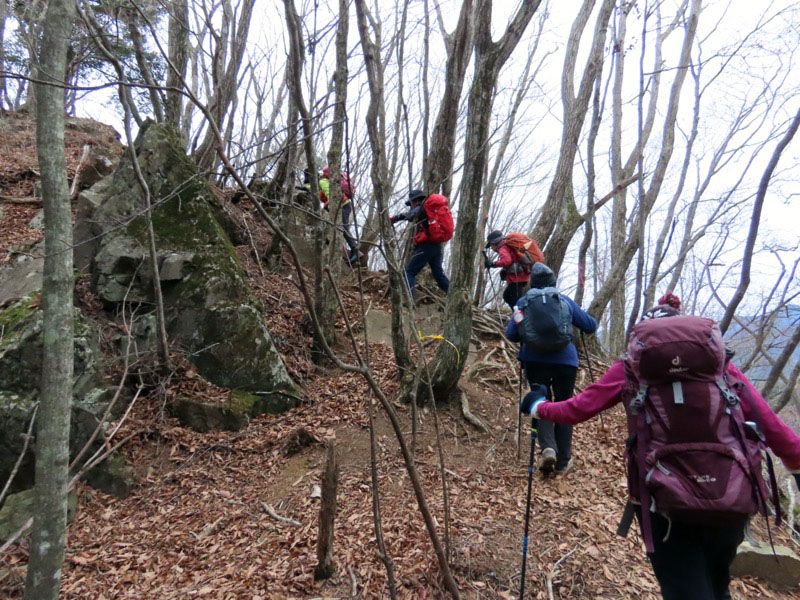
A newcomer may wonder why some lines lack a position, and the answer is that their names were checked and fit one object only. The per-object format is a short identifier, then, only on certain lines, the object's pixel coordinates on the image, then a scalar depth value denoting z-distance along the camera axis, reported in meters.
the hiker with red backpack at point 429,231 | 6.38
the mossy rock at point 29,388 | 4.26
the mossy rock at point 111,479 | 4.37
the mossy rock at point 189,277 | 5.58
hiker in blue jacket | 4.11
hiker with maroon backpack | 1.80
